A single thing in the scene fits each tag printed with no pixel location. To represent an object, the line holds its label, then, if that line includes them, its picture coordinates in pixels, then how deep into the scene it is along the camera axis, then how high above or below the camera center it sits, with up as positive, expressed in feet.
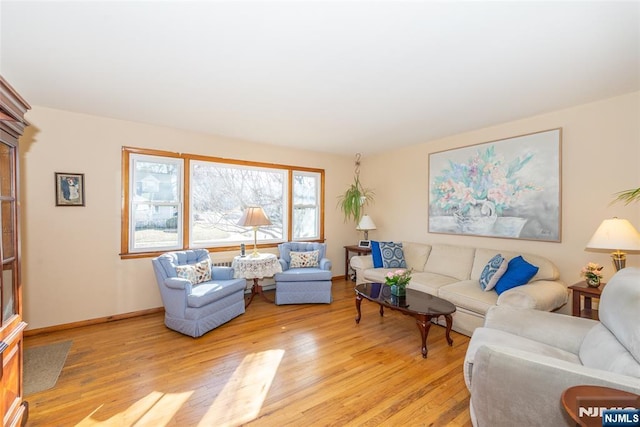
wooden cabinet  5.02 -1.11
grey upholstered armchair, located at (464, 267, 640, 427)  4.19 -2.63
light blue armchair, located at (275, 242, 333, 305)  13.10 -3.55
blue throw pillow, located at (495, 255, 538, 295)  9.55 -2.18
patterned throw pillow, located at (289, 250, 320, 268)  14.21 -2.49
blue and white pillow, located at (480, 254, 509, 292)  10.05 -2.20
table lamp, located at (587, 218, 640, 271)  7.53 -0.71
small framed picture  10.49 +0.73
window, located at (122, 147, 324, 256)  12.21 +0.45
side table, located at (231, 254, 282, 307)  12.33 -2.56
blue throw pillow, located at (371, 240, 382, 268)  14.26 -2.26
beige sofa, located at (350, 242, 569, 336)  8.92 -2.72
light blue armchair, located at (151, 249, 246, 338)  9.84 -3.10
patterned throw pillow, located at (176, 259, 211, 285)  10.76 -2.47
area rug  7.13 -4.48
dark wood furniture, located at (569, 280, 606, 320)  8.19 -2.60
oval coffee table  8.57 -3.09
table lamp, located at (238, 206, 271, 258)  12.52 -0.38
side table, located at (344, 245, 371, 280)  16.62 -2.54
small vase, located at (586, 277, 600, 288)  8.46 -2.10
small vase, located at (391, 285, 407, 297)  9.82 -2.80
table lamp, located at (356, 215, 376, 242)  16.73 -0.80
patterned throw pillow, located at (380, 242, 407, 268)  14.03 -2.26
